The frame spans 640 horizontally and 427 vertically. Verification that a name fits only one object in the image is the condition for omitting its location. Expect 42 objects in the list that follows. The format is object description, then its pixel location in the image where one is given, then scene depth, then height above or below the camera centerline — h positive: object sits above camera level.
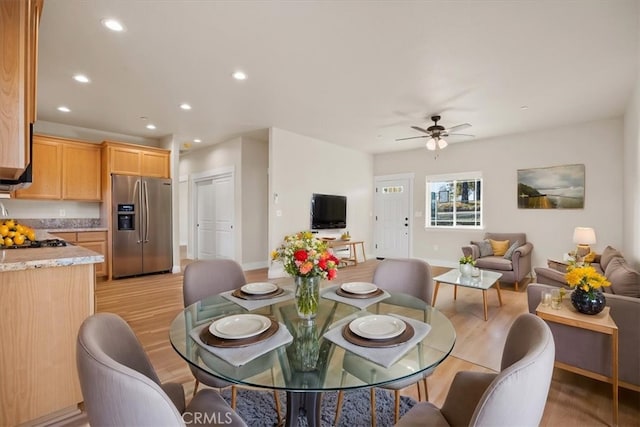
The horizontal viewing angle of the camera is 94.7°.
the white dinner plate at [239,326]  1.12 -0.46
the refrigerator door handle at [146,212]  5.25 +0.03
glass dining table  0.94 -0.51
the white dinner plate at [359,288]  1.70 -0.44
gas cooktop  2.37 -0.26
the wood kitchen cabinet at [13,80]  1.36 +0.62
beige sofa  1.85 -0.85
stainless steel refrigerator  4.99 -0.21
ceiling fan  4.50 +1.22
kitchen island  1.55 -0.64
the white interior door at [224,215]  6.23 -0.03
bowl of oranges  2.44 -0.19
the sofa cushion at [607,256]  3.41 -0.52
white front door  7.02 -0.07
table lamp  4.25 -0.36
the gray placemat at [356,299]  1.55 -0.47
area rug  1.69 -1.19
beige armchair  4.55 -0.73
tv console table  6.17 -0.81
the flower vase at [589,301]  1.89 -0.57
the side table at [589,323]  1.73 -0.69
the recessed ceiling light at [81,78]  3.26 +1.52
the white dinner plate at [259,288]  1.69 -0.44
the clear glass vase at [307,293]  1.33 -0.36
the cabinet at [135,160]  4.96 +0.96
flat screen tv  6.00 +0.05
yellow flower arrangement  1.88 -0.43
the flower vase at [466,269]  3.67 -0.70
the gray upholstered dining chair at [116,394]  0.64 -0.40
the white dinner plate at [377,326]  1.12 -0.46
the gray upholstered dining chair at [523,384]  0.68 -0.42
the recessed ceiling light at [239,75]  3.19 +1.53
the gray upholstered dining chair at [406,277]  2.01 -0.45
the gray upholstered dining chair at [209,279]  1.91 -0.44
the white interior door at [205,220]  6.79 -0.16
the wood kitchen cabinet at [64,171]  4.52 +0.69
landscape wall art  4.95 +0.45
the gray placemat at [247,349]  0.99 -0.48
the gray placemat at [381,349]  0.99 -0.48
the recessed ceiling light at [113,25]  2.33 +1.52
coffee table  3.32 -0.81
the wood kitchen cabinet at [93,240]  4.61 -0.43
